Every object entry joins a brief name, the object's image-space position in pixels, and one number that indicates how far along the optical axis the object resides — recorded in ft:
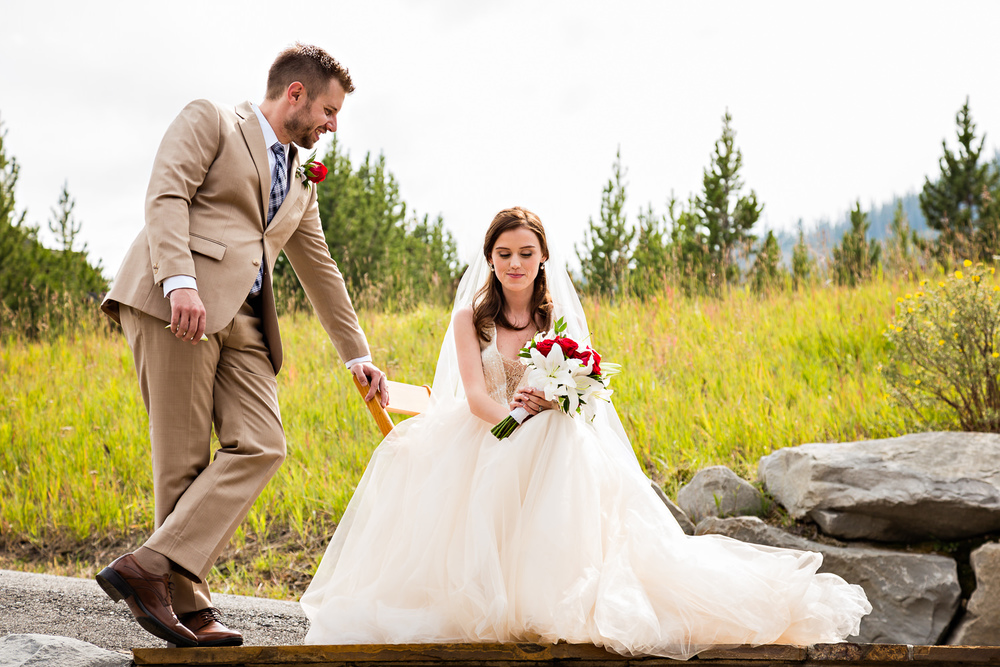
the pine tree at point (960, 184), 82.64
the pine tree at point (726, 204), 67.87
